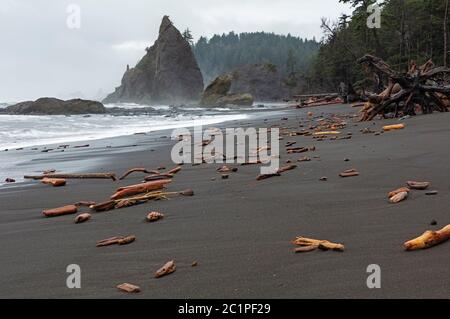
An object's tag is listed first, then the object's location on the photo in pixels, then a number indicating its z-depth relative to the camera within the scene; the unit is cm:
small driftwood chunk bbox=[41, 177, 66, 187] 575
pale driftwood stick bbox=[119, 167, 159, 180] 600
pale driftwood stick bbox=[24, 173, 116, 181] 608
